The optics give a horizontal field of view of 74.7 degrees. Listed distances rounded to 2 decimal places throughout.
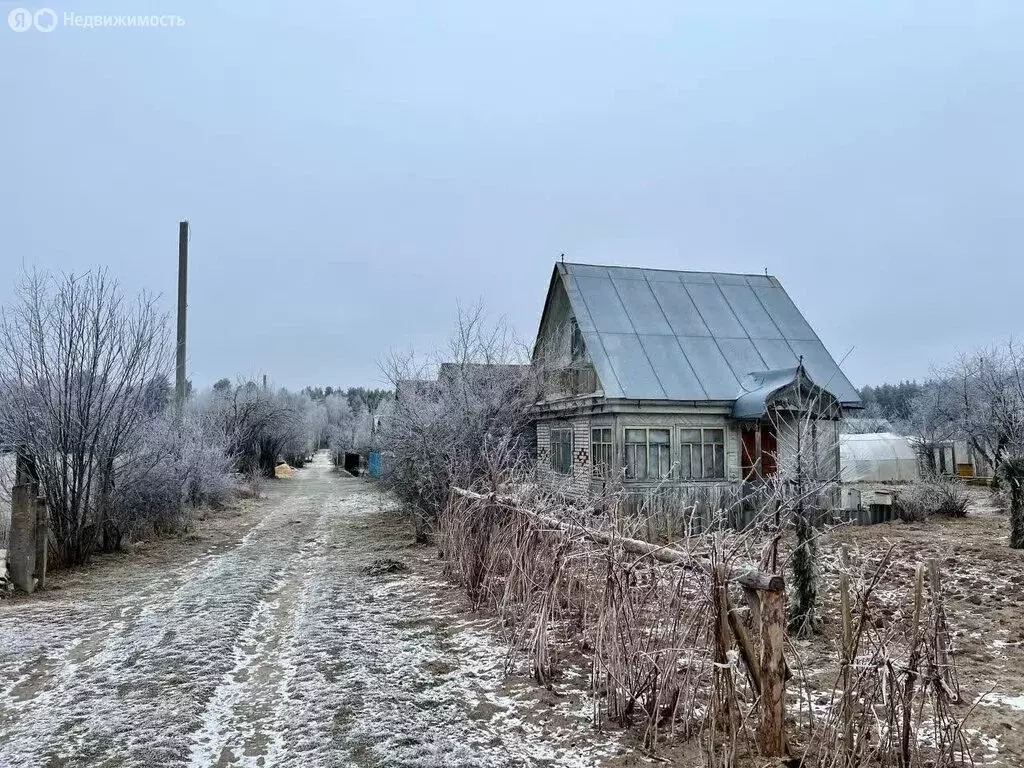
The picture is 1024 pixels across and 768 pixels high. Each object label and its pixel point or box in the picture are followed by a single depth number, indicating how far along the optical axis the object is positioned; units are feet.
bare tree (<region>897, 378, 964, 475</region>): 87.15
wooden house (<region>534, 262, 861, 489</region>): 45.80
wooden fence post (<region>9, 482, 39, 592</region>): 26.45
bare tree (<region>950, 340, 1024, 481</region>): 61.05
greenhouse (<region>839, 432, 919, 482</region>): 100.94
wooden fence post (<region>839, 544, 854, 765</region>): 10.27
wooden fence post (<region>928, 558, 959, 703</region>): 10.79
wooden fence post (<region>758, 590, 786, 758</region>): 11.16
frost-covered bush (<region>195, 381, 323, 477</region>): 90.20
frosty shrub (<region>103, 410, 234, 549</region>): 36.52
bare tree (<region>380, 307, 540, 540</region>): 40.96
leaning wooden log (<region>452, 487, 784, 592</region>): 11.25
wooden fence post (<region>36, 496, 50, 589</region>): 27.78
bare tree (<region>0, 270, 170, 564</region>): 31.68
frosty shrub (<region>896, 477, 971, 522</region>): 49.16
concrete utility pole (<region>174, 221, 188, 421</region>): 54.29
